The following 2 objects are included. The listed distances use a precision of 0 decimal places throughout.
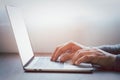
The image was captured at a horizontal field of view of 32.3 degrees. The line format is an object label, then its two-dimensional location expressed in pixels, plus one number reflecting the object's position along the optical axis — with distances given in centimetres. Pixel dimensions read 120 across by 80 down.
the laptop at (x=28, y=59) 87
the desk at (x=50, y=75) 77
